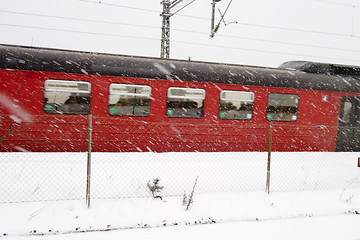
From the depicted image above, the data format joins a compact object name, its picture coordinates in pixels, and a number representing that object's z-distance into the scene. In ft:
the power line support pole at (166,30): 42.24
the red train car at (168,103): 20.71
